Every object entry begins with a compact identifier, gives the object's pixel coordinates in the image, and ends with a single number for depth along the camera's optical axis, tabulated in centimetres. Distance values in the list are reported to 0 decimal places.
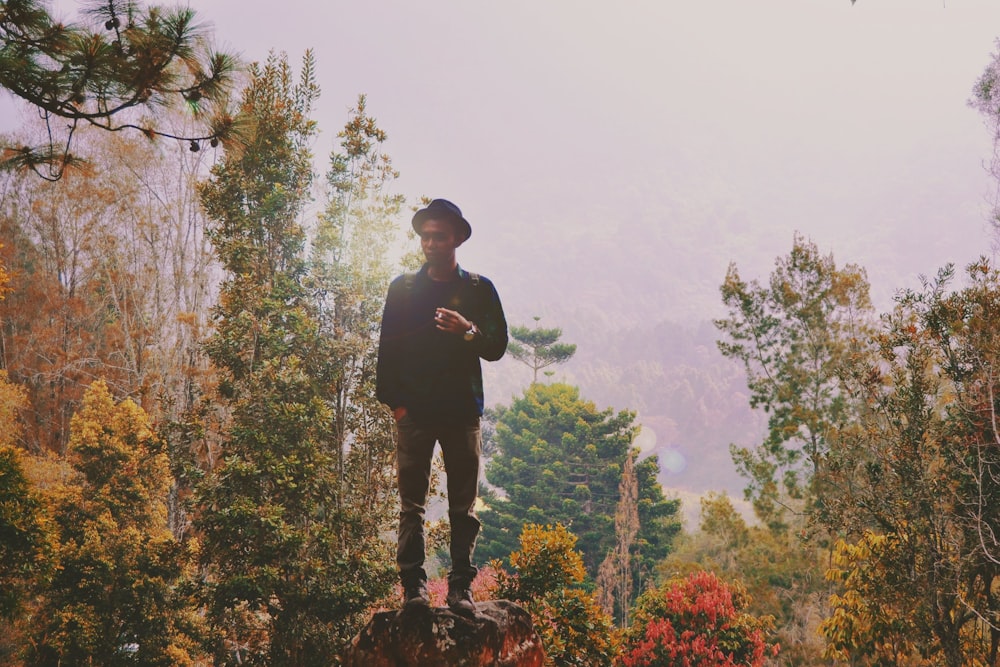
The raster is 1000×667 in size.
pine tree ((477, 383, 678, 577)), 2741
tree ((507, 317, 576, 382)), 3988
